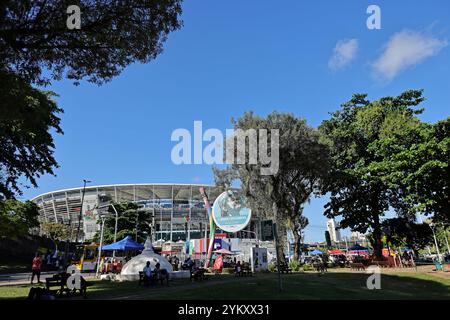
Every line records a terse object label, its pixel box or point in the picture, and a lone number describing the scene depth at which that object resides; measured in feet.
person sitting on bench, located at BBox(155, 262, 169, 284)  57.77
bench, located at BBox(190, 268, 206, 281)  65.98
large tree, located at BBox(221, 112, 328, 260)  94.02
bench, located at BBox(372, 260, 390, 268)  103.95
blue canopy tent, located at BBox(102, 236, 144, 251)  92.22
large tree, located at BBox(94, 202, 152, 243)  193.26
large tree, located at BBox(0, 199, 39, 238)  99.46
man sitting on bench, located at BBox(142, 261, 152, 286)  55.88
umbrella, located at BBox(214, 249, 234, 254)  118.11
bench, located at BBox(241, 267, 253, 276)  81.46
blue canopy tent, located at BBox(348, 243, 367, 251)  138.49
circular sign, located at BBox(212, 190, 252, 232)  113.70
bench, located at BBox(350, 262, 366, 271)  92.01
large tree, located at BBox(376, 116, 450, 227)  88.48
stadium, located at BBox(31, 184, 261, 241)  312.91
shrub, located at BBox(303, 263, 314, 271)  97.08
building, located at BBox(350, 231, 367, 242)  486.06
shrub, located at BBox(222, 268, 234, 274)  95.13
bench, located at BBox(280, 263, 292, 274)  84.28
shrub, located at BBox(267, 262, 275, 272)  98.08
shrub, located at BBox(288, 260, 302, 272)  96.07
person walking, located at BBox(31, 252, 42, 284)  62.49
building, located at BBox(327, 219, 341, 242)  463.58
